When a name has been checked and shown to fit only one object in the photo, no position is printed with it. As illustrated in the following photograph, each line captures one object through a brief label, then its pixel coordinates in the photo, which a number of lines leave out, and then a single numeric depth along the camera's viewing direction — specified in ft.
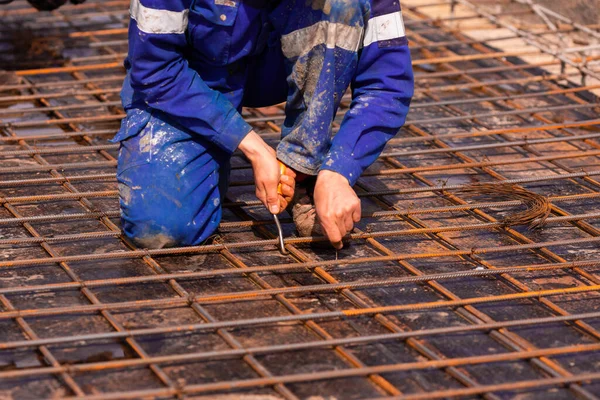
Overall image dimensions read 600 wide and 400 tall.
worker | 18.17
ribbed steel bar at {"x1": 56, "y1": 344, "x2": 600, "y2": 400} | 14.08
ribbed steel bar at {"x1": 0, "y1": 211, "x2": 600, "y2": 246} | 19.13
